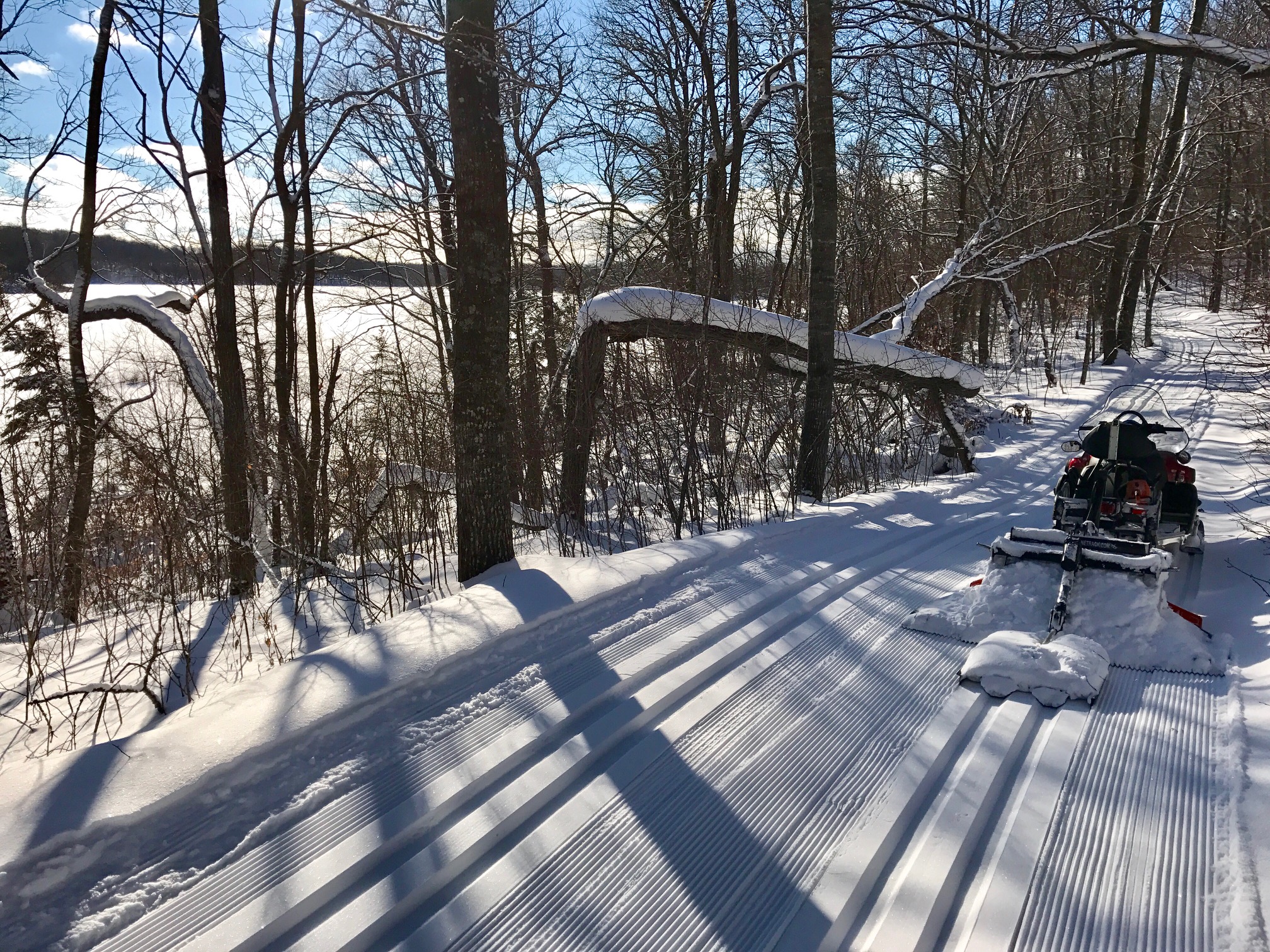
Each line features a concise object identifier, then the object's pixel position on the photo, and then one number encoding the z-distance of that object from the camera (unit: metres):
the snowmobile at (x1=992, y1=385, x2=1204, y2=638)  4.36
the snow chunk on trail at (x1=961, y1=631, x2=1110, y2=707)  3.52
